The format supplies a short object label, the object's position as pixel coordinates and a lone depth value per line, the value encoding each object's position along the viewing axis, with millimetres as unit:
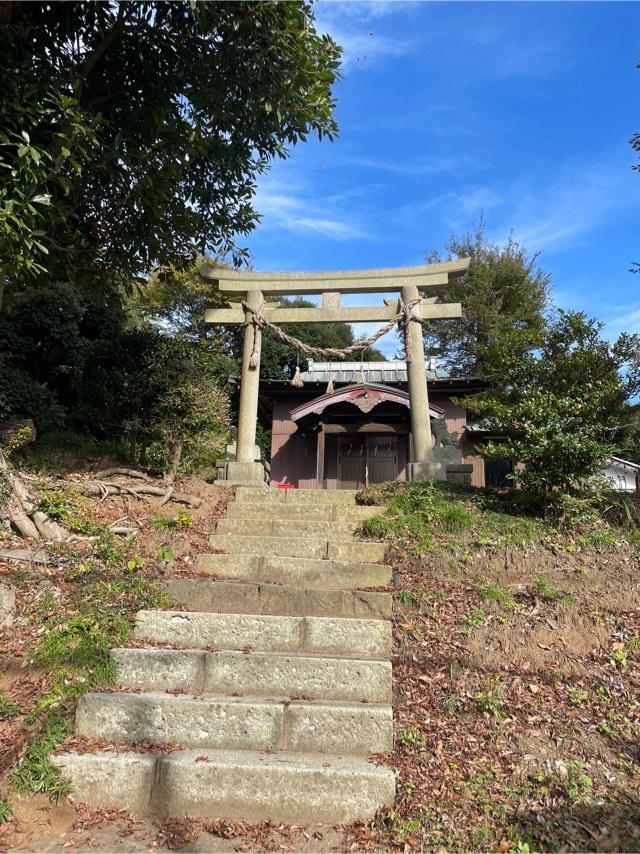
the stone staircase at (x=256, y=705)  3129
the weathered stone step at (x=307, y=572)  5516
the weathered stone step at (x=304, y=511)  7438
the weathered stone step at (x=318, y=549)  6207
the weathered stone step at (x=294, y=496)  8188
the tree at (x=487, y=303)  24947
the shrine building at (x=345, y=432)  16925
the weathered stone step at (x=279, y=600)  4855
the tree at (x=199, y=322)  24828
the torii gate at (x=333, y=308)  10047
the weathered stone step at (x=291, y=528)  6770
